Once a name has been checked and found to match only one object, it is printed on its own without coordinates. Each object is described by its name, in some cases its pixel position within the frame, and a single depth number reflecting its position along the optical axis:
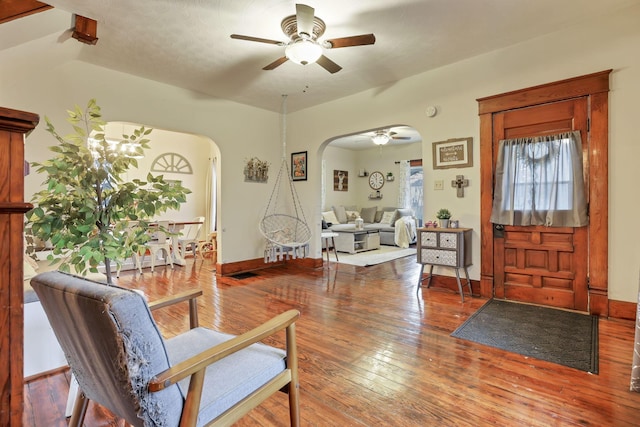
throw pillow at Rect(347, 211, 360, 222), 8.84
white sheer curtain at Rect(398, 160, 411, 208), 8.81
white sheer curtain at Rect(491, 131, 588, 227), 3.05
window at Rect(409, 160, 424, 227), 8.77
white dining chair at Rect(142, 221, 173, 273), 5.20
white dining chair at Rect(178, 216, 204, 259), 5.84
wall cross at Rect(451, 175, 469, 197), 3.75
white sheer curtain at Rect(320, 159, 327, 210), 8.87
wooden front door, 3.08
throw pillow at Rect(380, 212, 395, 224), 8.43
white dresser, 3.54
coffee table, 6.78
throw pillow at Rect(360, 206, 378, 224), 8.90
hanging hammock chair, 5.51
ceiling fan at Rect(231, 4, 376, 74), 2.55
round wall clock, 9.36
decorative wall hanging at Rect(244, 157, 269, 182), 5.30
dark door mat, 2.26
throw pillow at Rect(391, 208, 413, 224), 8.20
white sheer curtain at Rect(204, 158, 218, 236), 7.33
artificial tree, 1.40
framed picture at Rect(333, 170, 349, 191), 9.28
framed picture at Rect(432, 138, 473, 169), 3.72
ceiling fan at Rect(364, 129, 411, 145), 6.80
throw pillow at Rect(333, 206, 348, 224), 8.65
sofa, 7.61
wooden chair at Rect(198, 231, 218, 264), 6.19
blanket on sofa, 7.46
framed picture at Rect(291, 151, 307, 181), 5.60
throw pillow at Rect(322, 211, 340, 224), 8.18
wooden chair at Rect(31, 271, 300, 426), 0.89
